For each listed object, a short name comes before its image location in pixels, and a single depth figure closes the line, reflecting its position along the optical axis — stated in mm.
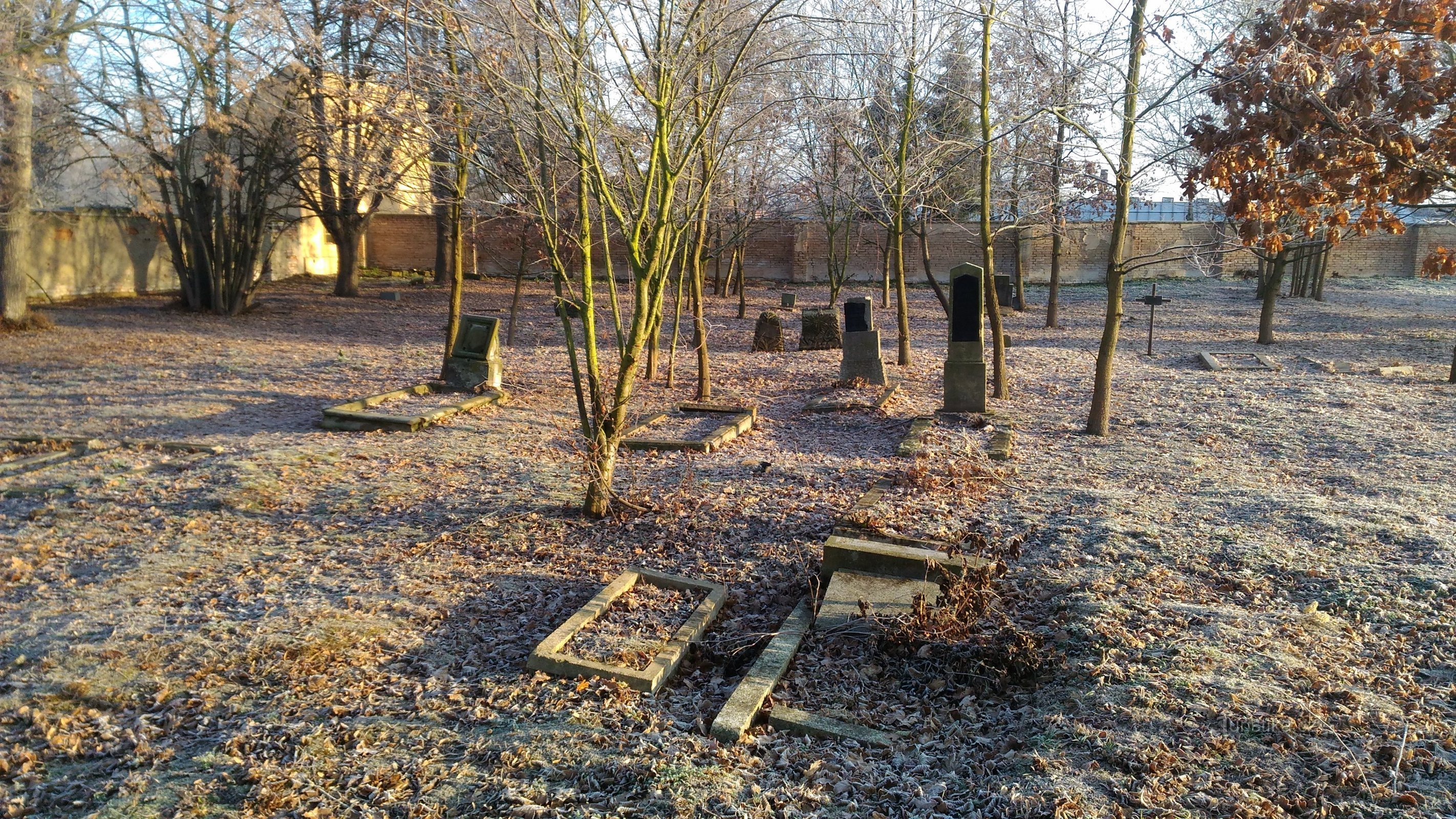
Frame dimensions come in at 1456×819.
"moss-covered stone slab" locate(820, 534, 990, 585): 4949
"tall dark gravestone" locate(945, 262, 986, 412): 10117
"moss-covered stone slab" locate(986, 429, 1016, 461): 8016
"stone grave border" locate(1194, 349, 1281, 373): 13430
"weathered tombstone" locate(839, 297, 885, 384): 12031
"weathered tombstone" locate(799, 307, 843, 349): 15992
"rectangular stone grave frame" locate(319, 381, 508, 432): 9219
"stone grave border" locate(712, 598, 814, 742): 3611
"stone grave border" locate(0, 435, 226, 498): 7266
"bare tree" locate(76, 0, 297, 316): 14812
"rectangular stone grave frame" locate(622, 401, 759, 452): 8469
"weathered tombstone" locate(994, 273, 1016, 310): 22094
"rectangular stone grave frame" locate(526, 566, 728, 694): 4023
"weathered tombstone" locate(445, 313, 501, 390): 11312
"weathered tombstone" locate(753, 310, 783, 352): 15922
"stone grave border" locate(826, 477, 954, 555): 5312
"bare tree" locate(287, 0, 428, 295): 8711
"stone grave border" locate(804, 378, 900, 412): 10562
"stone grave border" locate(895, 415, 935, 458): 8242
